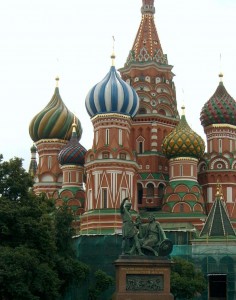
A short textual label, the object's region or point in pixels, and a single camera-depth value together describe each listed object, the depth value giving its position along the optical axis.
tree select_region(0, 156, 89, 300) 33.03
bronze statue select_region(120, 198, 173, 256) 31.67
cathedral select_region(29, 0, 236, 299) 53.12
